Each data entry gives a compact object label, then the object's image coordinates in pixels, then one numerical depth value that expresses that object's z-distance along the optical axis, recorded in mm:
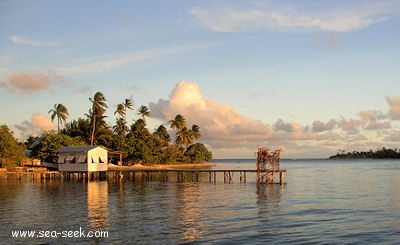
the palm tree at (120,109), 104938
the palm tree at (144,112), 112688
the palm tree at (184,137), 123438
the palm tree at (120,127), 106688
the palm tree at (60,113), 96438
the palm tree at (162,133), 119125
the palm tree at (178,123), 120888
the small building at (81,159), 62906
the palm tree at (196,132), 135250
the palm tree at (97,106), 86444
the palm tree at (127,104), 107688
